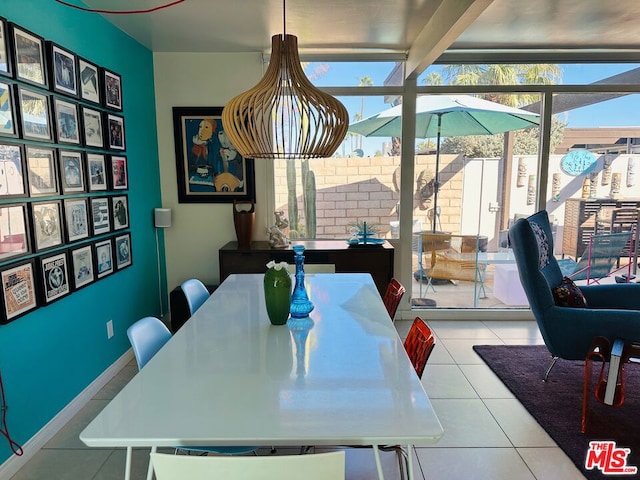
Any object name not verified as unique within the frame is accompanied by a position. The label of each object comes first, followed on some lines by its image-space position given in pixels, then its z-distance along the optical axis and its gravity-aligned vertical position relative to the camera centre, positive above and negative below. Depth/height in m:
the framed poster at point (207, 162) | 3.89 +0.19
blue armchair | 2.47 -0.82
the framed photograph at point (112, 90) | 3.01 +0.68
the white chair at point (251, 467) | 0.95 -0.65
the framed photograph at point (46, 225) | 2.23 -0.23
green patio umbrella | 3.95 +0.58
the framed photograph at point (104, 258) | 2.88 -0.52
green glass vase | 1.91 -0.51
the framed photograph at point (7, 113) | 1.99 +0.34
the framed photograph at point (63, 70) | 2.38 +0.67
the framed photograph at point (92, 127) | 2.73 +0.37
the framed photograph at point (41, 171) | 2.21 +0.07
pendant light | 1.83 +0.31
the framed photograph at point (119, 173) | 3.09 +0.07
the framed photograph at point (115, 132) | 3.03 +0.38
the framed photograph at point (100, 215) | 2.84 -0.22
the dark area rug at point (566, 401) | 2.25 -1.40
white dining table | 1.15 -0.68
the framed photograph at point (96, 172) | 2.79 +0.07
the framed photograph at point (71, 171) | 2.49 +0.07
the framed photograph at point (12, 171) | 2.01 +0.06
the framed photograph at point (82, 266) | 2.60 -0.53
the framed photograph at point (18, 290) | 2.03 -0.53
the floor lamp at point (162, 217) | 3.80 -0.31
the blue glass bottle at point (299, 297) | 2.06 -0.57
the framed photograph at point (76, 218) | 2.54 -0.22
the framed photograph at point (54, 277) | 2.30 -0.53
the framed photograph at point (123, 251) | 3.15 -0.52
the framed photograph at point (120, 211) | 3.11 -0.21
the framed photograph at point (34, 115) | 2.14 +0.36
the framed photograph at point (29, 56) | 2.08 +0.66
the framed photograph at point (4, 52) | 1.98 +0.62
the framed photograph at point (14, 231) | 2.01 -0.23
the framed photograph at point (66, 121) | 2.44 +0.37
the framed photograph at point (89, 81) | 2.69 +0.68
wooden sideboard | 3.68 -0.67
